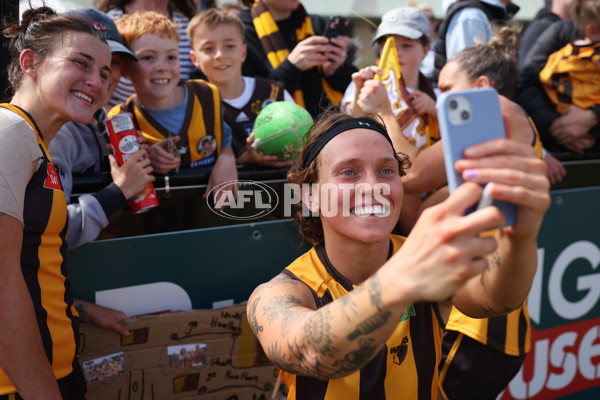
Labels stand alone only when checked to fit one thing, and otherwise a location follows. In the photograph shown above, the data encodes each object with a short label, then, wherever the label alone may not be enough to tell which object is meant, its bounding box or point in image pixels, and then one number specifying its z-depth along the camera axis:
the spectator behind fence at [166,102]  2.66
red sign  3.19
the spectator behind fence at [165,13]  3.32
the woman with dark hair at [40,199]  1.64
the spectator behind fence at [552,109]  3.40
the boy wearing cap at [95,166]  2.09
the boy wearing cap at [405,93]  2.51
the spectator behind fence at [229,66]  3.12
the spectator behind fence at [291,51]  3.62
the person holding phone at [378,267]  0.99
